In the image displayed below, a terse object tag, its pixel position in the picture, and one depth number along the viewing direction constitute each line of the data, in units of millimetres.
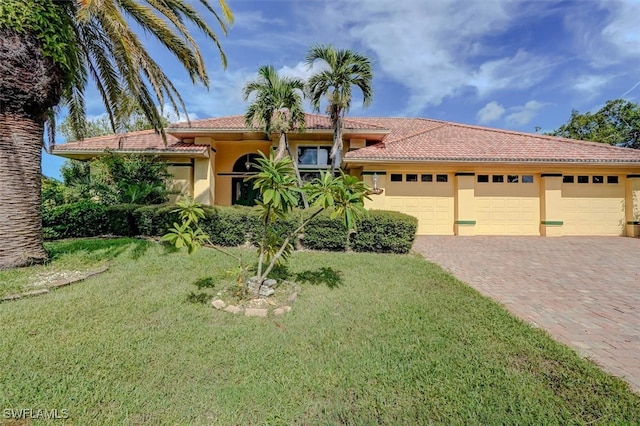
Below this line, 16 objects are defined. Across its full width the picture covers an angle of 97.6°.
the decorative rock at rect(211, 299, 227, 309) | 4617
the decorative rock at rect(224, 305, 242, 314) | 4449
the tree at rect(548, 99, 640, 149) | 22375
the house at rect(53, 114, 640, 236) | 12883
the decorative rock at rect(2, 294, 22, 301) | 4740
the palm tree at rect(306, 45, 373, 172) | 10594
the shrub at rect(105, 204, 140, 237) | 10086
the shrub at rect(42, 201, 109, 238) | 9812
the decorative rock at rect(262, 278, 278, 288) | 5278
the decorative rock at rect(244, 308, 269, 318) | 4367
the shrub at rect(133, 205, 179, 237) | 9602
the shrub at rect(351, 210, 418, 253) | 8922
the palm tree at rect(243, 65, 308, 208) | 11062
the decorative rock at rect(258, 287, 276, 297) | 4969
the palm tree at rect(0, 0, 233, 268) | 5684
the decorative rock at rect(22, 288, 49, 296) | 4945
